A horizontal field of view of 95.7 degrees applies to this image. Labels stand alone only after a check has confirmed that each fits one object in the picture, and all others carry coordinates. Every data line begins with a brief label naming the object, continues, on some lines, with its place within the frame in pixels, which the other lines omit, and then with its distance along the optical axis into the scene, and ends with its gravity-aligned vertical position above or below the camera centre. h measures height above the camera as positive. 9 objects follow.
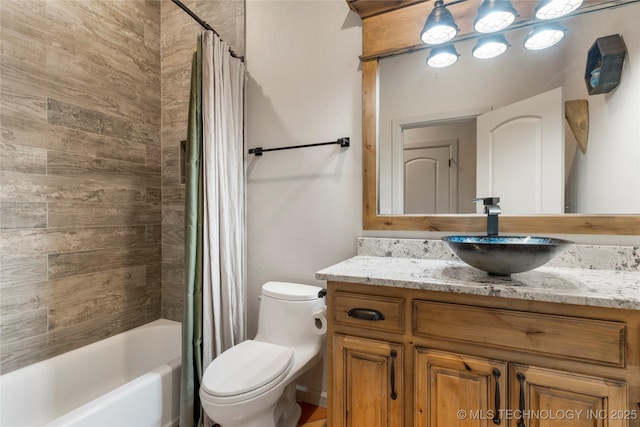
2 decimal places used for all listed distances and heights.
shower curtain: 1.47 -0.08
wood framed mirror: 1.23 +0.41
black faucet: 1.24 -0.01
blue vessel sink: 0.90 -0.15
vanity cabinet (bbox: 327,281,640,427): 0.79 -0.48
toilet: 1.18 -0.72
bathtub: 1.25 -0.92
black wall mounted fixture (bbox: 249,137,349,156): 1.63 +0.39
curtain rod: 1.43 +1.00
